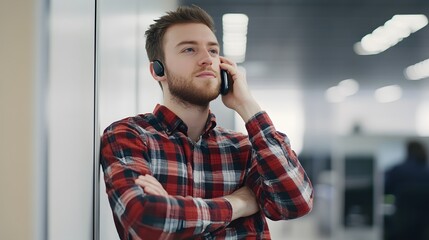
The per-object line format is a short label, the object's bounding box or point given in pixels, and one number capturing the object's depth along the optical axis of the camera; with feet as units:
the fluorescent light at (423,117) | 32.83
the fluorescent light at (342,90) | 26.11
